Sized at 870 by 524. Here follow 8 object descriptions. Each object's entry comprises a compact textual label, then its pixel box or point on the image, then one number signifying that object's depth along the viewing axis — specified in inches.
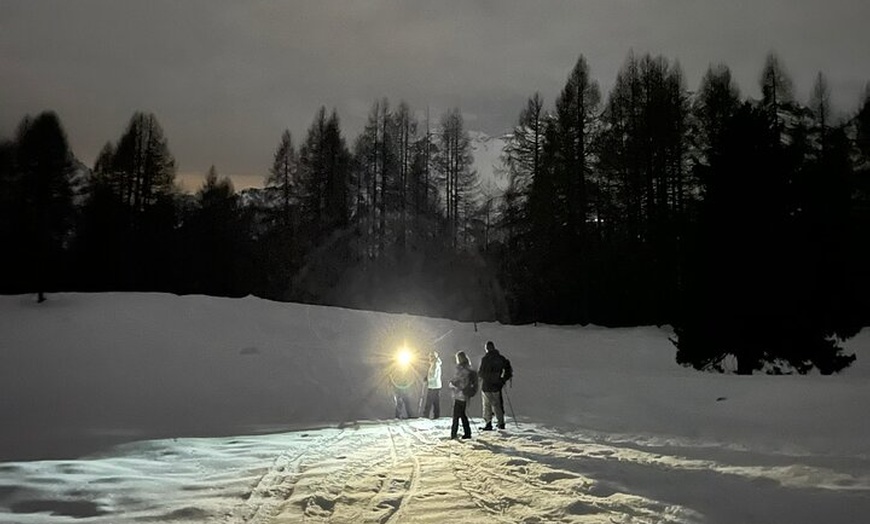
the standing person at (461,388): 490.9
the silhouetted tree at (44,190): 1407.5
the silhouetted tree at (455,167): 1900.8
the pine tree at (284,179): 1760.6
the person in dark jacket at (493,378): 538.6
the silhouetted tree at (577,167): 1342.3
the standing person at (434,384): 668.7
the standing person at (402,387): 691.4
